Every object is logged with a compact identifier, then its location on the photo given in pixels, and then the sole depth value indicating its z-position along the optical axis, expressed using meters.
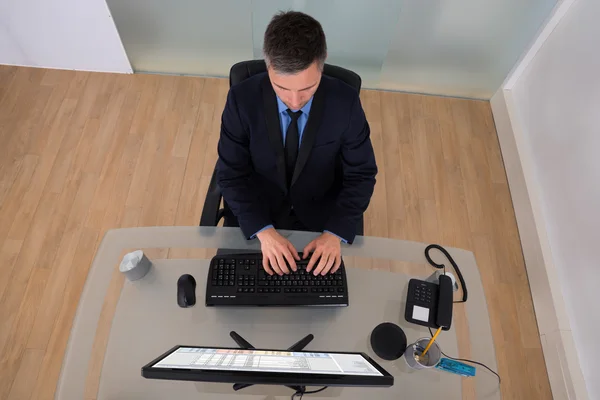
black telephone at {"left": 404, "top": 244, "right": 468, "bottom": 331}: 1.26
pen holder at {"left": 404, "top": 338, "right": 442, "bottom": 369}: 1.20
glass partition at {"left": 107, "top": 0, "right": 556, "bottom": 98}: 2.41
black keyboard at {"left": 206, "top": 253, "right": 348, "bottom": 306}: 1.26
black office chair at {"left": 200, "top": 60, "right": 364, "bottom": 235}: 1.42
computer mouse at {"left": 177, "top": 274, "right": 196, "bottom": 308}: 1.24
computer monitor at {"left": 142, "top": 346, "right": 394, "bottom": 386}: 0.90
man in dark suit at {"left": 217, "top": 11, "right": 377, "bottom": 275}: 1.33
